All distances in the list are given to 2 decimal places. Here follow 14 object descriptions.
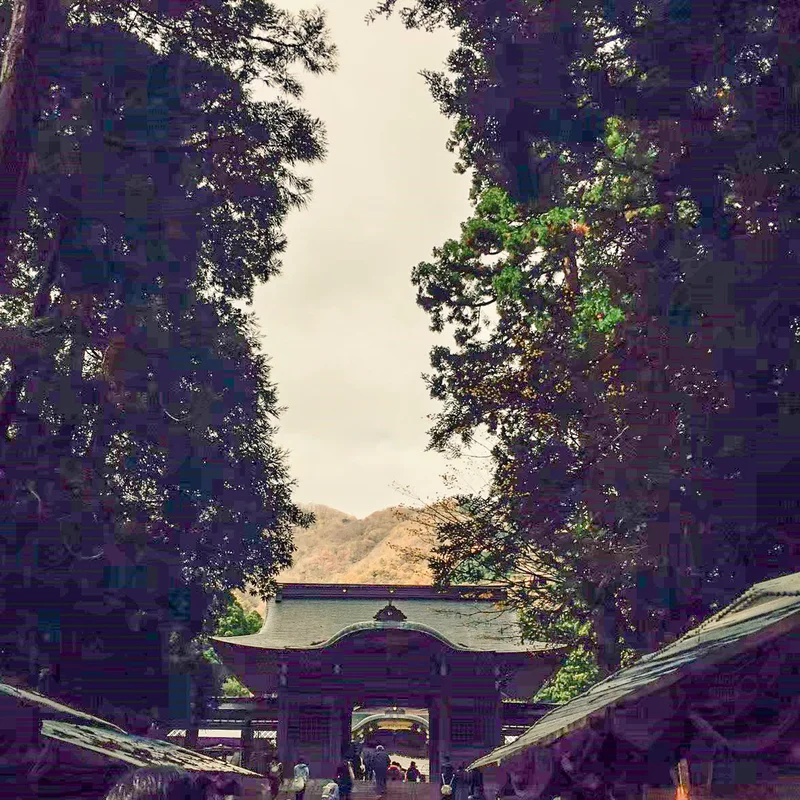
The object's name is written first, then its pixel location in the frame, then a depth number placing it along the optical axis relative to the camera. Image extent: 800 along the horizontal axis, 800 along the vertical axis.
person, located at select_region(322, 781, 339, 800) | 21.66
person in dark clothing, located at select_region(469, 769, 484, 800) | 23.88
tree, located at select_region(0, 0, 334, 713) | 15.02
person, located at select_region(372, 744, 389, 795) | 26.62
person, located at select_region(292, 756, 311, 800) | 23.14
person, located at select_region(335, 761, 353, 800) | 24.30
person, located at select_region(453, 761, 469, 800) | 23.33
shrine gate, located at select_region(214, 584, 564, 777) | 28.91
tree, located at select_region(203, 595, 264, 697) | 55.99
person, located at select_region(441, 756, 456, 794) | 25.30
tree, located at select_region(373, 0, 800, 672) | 9.77
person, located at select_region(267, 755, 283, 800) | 25.03
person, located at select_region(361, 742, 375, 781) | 29.33
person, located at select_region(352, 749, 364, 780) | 30.77
